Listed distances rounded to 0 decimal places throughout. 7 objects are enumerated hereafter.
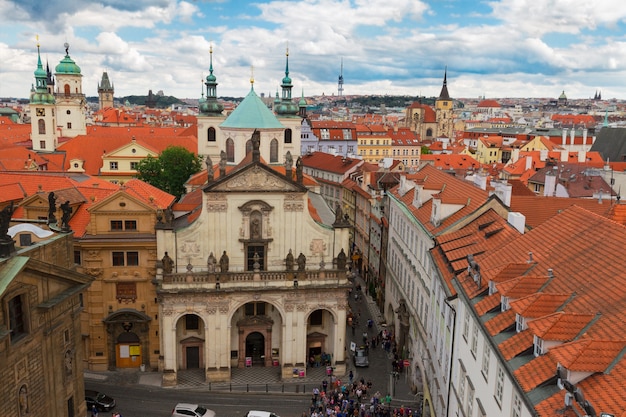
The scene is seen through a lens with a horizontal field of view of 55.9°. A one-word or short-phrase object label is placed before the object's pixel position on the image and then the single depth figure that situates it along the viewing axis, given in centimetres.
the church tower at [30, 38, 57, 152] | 10075
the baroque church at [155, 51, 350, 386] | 4372
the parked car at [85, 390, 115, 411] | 3940
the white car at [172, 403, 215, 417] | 3816
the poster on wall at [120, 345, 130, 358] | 4650
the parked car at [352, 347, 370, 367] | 4784
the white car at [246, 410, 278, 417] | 3738
